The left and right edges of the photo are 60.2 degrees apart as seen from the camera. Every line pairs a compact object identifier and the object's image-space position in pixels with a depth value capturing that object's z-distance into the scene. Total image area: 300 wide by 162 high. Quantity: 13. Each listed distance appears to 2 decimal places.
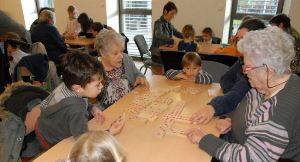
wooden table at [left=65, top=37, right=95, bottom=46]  5.35
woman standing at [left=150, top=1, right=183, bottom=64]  4.96
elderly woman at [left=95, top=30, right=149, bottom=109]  2.35
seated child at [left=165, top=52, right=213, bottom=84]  2.67
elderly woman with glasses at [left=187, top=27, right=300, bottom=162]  1.26
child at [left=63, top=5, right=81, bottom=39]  6.46
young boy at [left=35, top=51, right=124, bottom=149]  1.60
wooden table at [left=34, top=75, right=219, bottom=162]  1.44
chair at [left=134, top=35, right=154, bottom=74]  5.06
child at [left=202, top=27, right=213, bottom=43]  5.37
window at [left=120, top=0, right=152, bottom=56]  6.84
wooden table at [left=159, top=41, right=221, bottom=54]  4.50
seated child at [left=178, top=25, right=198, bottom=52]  4.41
